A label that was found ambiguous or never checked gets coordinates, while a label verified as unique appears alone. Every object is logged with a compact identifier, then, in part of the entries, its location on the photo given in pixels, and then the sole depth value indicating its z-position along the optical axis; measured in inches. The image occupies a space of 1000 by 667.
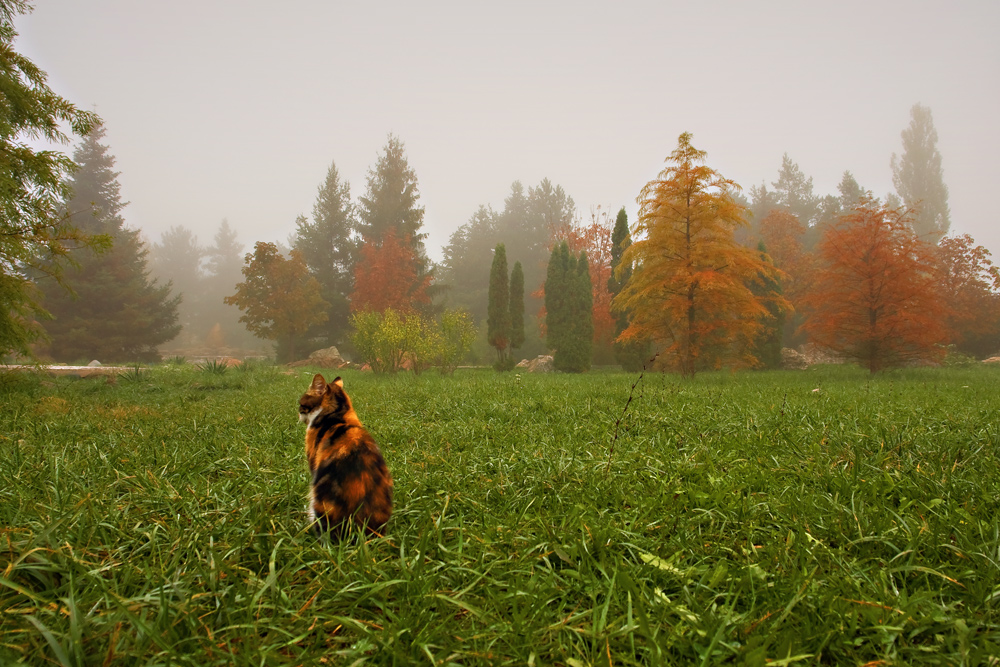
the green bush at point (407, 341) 582.2
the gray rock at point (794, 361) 966.4
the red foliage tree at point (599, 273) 1029.8
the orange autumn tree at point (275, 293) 1090.7
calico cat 80.8
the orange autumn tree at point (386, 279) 1192.8
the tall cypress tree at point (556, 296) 910.4
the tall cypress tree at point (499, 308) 904.9
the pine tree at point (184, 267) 2600.9
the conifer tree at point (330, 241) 1436.1
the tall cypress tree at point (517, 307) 924.6
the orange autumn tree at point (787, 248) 1079.6
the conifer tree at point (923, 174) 1957.4
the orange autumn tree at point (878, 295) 554.3
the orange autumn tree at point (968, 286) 917.8
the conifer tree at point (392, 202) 1509.6
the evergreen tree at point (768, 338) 871.1
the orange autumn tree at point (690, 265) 508.4
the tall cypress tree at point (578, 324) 877.2
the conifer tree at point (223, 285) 2277.8
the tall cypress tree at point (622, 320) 868.7
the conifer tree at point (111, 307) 1050.7
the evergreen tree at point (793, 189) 1835.6
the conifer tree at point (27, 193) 268.4
